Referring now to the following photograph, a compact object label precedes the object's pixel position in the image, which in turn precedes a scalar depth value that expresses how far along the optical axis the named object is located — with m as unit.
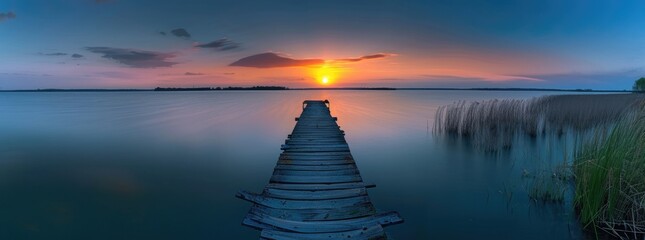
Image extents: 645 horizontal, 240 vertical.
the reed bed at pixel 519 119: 12.70
